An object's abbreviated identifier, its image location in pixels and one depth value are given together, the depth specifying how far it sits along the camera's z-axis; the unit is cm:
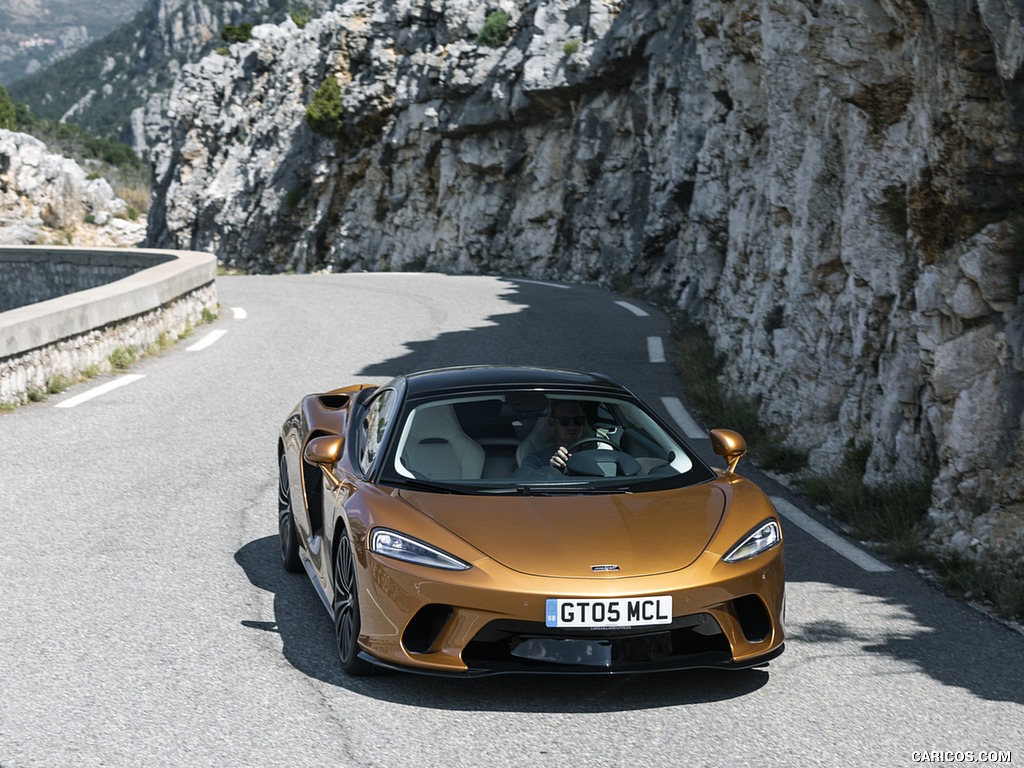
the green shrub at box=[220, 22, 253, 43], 7031
